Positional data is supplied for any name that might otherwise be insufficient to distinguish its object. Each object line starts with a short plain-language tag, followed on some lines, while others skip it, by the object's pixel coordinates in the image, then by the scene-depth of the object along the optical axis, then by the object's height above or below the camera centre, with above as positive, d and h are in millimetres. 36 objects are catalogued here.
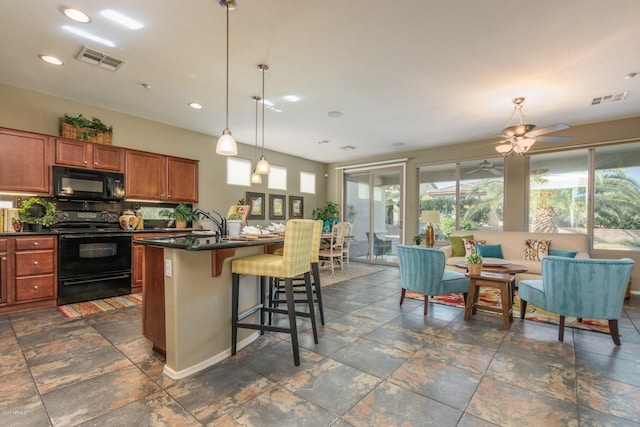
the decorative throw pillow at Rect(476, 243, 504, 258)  5004 -681
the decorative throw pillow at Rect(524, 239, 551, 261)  4711 -610
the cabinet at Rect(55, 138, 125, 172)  3836 +771
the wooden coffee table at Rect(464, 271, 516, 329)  3041 -903
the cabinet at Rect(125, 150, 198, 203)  4441 +547
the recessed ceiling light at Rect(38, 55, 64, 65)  2926 +1566
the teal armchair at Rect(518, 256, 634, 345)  2521 -677
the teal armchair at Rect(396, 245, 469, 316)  3330 -763
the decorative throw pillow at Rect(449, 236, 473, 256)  5281 -617
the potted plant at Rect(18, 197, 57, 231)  3569 -50
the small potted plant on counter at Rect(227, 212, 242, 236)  2648 -125
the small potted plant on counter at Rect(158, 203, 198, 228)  4980 -70
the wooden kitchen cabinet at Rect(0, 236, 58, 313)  3314 -765
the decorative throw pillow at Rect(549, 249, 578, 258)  4410 -634
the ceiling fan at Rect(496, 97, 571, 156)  3510 +988
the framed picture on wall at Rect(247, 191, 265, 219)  6465 +151
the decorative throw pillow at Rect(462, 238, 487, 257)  5074 -606
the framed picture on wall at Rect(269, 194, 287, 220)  6953 +117
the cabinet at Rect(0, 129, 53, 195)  3438 +601
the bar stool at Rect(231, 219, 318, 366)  2232 -462
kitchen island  2027 -695
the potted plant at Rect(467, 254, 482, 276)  3281 -608
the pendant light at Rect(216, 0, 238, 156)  2482 +577
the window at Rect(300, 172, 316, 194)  7816 +802
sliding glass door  7211 +17
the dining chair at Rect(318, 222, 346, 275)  6008 -746
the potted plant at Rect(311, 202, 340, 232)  7802 -79
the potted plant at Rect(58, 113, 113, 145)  3893 +1140
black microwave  3818 +356
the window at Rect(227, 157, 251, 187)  6105 +865
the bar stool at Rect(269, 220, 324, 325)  3109 -628
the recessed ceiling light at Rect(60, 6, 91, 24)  2248 +1578
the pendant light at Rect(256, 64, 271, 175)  3711 +568
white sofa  4500 -523
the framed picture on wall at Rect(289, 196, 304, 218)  7416 +107
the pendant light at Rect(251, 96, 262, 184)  3898 +489
